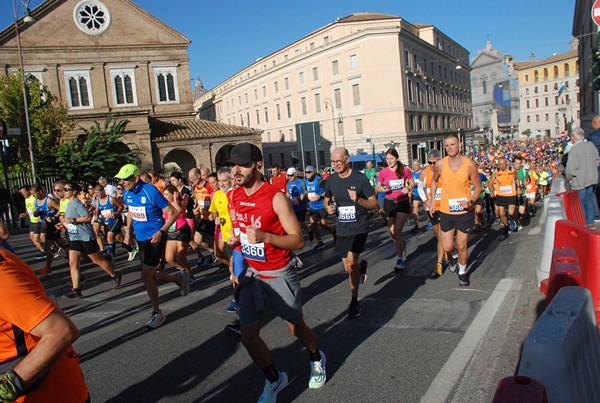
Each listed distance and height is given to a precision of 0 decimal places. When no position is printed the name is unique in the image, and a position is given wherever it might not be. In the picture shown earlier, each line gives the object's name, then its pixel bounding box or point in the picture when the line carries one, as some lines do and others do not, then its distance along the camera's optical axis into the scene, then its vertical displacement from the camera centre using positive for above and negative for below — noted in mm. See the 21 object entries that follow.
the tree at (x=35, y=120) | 22609 +3685
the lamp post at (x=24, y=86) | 19766 +4657
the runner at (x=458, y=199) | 6348 -678
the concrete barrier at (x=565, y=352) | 2062 -1018
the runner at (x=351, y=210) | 5566 -616
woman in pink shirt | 7775 -648
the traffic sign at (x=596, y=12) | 9352 +2646
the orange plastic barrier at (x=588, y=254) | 4180 -1101
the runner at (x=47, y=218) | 10094 -673
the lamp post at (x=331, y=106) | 58000 +7372
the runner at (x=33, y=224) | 10727 -816
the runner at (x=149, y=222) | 5754 -571
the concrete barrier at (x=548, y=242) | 5606 -1248
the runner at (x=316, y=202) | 10836 -926
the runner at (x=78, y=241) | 7551 -936
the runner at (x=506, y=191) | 10718 -1051
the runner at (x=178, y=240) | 7777 -1104
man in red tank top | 3551 -772
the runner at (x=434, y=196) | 7023 -842
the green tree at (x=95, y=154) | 23141 +1634
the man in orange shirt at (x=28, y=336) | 1806 -617
